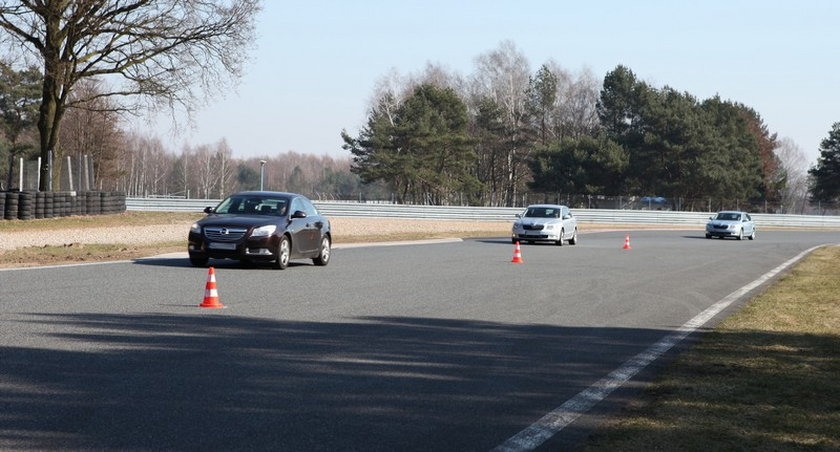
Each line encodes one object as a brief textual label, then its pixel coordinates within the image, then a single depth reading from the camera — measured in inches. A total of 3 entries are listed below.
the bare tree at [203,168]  5556.1
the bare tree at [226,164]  5728.3
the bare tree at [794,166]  6850.4
